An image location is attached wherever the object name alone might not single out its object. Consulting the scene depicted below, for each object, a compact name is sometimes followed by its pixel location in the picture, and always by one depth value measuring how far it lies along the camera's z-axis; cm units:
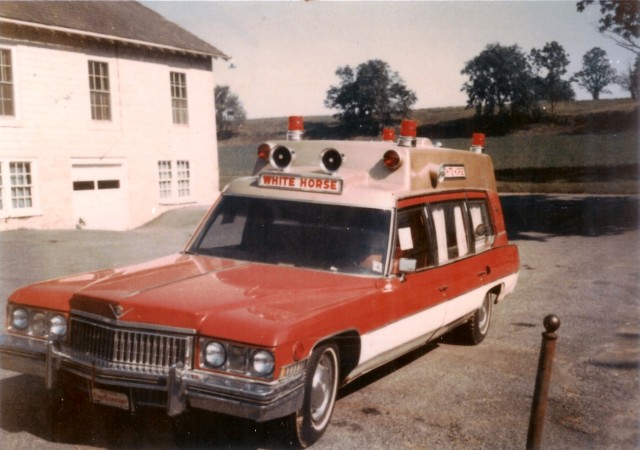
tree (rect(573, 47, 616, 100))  3578
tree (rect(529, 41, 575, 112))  4109
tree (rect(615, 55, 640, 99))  3356
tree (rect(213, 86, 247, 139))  7765
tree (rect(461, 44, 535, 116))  4747
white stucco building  1925
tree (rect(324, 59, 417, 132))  4503
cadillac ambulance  443
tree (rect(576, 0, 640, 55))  2072
